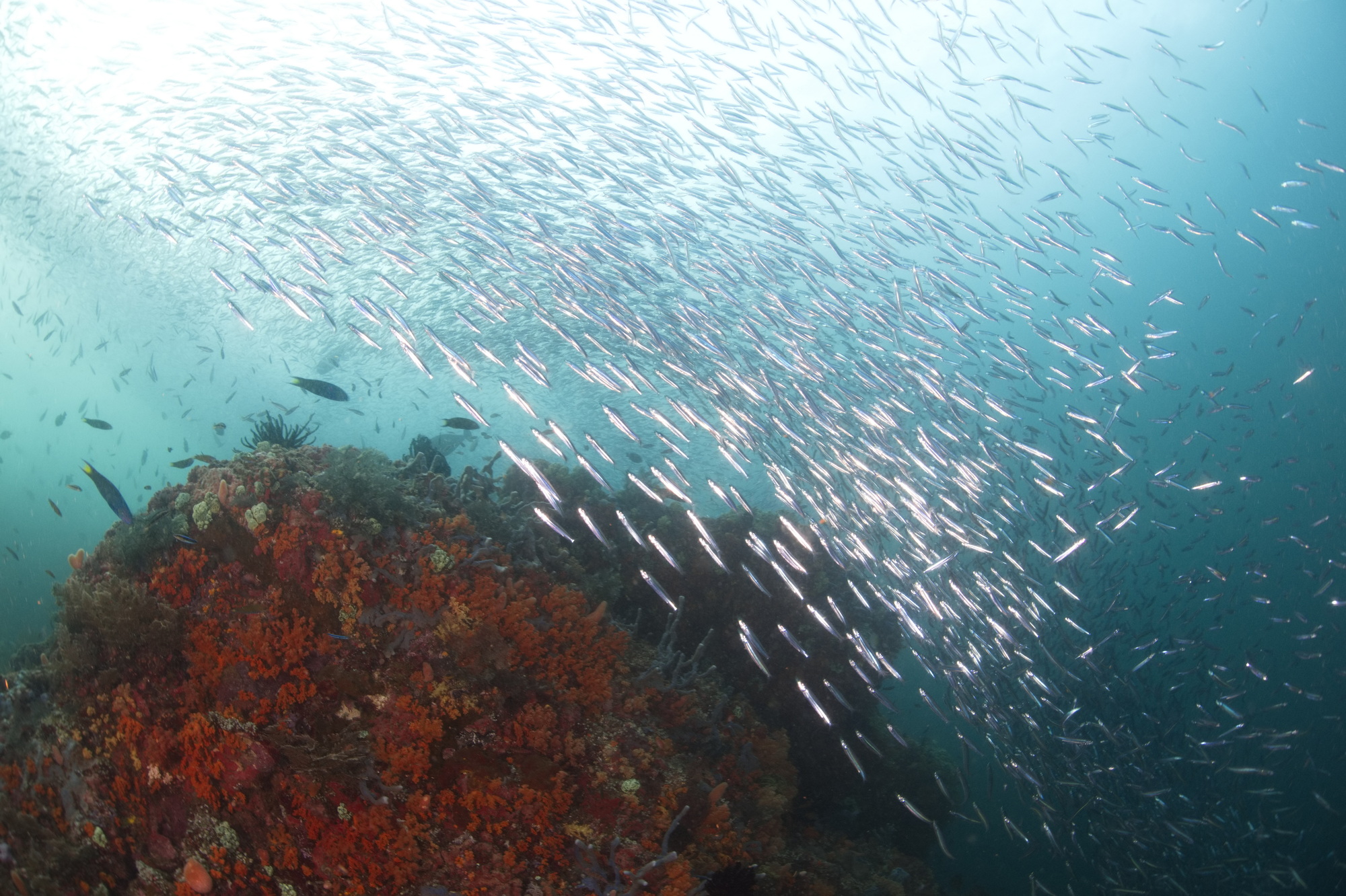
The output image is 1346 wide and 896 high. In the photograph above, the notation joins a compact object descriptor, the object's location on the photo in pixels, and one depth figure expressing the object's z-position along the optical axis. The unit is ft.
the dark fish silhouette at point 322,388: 24.35
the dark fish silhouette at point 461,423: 26.84
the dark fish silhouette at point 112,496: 14.30
